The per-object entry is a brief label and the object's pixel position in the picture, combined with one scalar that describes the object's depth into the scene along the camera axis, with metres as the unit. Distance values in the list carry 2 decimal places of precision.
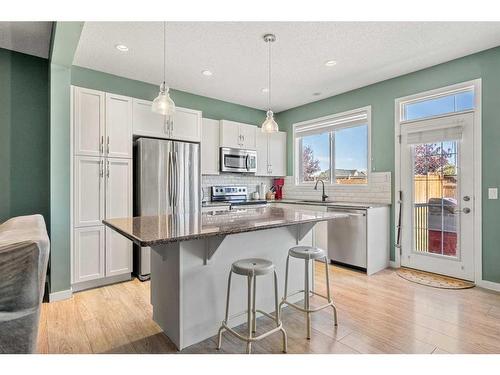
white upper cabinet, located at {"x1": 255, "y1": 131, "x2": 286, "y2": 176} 5.21
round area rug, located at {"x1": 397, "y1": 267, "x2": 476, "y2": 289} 3.19
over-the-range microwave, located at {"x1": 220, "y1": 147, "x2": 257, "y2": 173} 4.64
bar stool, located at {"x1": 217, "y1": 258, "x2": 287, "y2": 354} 1.87
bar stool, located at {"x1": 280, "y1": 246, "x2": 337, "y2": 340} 2.21
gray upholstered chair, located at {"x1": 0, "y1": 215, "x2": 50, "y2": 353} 1.31
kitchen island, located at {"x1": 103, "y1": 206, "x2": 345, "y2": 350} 1.90
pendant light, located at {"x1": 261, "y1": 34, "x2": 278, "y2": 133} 2.89
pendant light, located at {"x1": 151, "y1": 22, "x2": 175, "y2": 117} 2.27
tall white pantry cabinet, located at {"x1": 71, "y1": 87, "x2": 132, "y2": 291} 3.12
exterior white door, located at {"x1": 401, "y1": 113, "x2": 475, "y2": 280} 3.31
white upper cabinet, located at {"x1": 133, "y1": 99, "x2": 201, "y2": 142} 3.58
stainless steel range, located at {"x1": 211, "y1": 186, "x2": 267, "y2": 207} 4.72
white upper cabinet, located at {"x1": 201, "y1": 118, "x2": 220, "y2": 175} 4.46
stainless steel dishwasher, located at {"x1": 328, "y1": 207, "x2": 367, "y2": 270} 3.71
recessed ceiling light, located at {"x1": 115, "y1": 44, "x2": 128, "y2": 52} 3.01
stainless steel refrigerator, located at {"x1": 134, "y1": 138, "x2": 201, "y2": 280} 3.46
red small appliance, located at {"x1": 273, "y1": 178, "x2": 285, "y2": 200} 5.68
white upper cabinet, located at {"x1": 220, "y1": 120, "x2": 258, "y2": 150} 4.62
